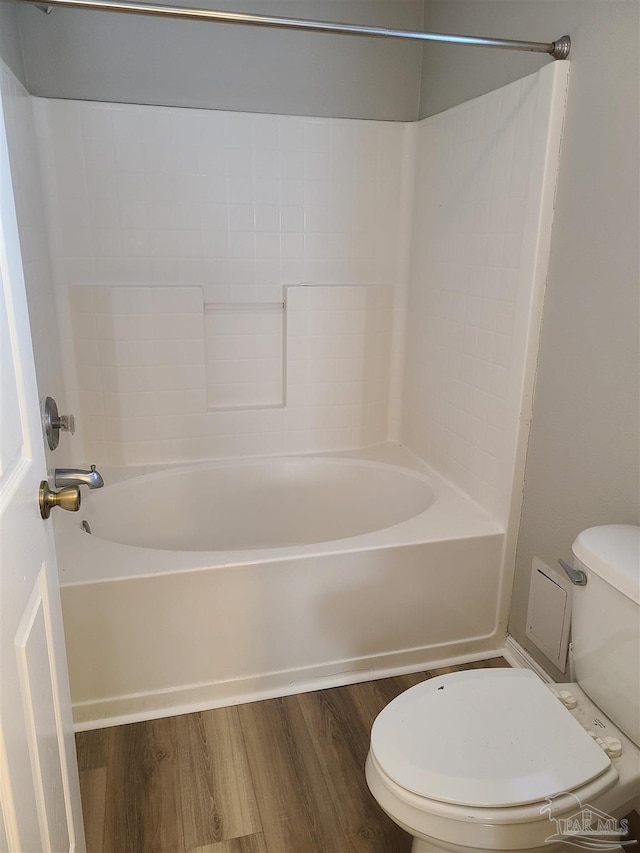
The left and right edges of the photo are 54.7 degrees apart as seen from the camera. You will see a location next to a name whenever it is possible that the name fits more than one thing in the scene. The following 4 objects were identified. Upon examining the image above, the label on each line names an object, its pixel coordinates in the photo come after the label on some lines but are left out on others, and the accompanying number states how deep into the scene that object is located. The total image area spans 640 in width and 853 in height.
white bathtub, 1.75
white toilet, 1.12
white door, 0.79
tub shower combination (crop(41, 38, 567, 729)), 1.79
